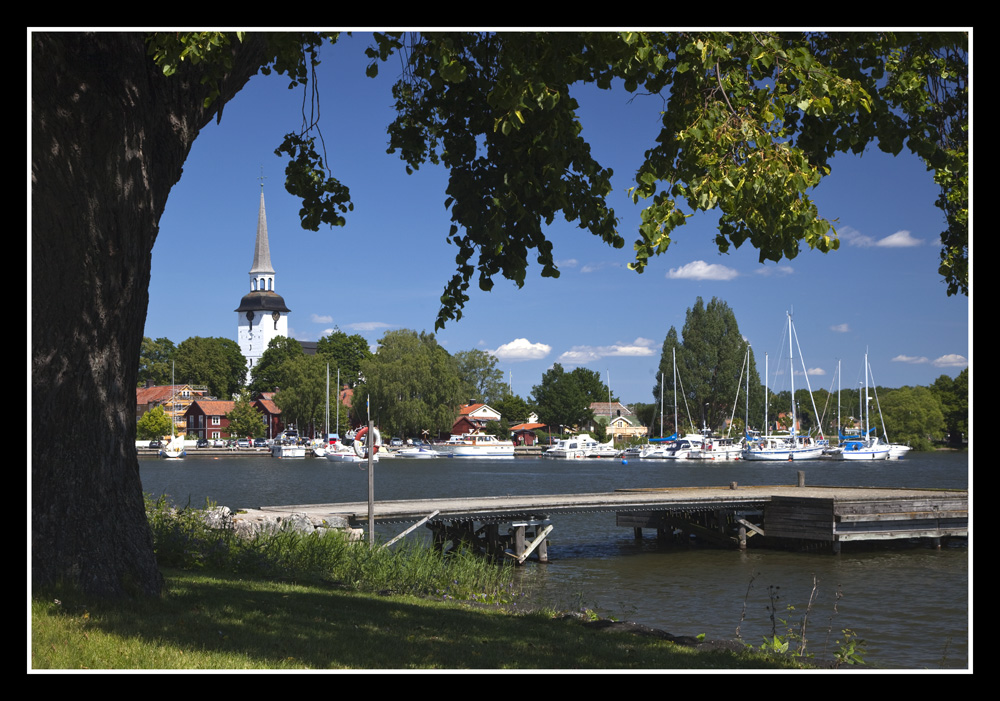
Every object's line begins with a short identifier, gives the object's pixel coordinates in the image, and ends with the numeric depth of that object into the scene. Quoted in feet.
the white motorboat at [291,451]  358.43
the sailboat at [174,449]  358.43
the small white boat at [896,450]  348.79
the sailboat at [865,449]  340.39
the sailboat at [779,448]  342.23
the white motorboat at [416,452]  360.69
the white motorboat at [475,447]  371.15
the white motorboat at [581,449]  387.34
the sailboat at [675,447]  350.23
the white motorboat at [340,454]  322.88
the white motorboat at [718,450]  341.41
